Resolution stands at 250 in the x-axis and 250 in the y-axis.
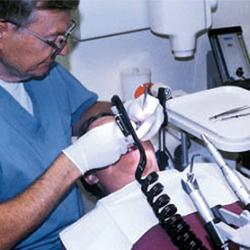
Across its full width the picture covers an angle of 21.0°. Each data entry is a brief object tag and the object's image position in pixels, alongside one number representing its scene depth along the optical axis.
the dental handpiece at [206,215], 1.39
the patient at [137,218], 1.56
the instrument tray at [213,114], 1.72
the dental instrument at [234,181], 1.37
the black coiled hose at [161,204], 1.51
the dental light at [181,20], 2.29
